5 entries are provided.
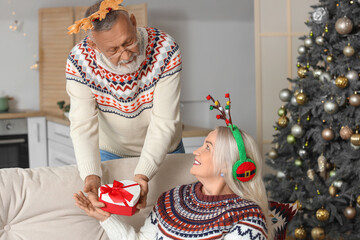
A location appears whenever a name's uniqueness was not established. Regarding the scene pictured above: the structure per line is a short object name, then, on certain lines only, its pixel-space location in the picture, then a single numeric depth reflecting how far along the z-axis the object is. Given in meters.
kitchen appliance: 4.84
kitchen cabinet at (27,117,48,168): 4.98
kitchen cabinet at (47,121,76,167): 4.41
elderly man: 2.00
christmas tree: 2.64
